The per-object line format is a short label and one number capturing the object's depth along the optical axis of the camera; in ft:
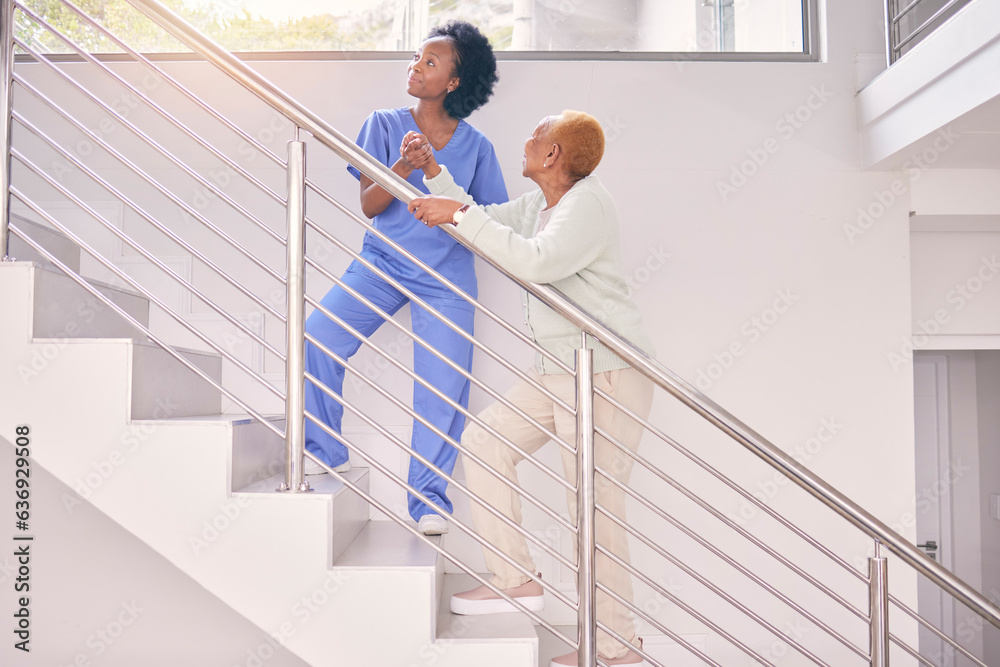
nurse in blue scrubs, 7.12
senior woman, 5.45
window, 9.04
